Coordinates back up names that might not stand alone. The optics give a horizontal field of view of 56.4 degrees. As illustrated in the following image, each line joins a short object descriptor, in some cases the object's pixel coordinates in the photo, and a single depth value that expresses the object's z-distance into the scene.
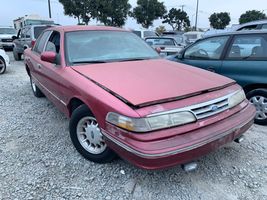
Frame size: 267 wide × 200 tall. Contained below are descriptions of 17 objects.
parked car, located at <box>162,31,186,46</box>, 14.52
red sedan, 2.20
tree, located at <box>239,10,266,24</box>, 45.16
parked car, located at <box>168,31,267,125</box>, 4.02
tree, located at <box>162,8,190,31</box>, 45.84
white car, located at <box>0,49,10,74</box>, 8.67
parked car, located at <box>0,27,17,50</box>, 16.90
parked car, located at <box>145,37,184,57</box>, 10.96
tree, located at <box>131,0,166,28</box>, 33.83
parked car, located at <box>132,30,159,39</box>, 14.48
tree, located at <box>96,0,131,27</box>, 27.47
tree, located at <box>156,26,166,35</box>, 40.71
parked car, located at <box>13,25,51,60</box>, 10.41
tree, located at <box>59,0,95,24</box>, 27.39
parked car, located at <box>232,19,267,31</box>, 8.50
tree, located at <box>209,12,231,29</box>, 47.12
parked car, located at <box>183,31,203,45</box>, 16.92
